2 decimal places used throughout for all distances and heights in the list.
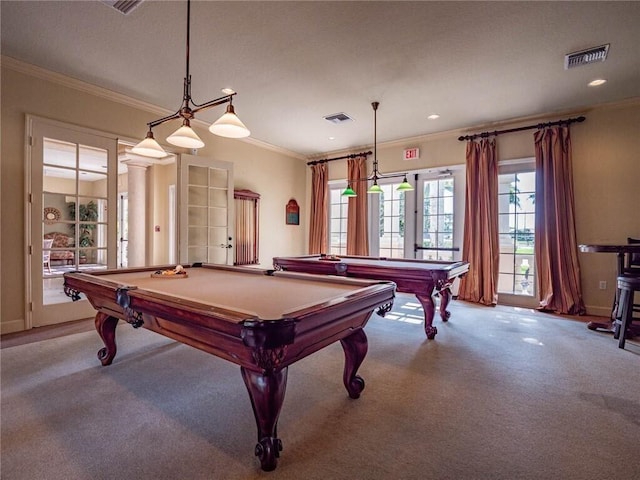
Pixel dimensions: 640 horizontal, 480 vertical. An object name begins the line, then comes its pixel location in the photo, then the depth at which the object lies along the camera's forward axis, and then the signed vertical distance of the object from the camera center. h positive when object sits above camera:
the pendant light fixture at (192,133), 2.00 +0.72
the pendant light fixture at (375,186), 3.97 +0.68
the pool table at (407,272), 2.85 -0.36
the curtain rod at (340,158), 5.85 +1.58
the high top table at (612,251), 2.94 -0.15
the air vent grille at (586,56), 2.76 +1.69
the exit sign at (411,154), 5.34 +1.46
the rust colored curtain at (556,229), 4.08 +0.12
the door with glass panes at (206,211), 4.39 +0.39
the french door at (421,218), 5.12 +0.33
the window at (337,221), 6.32 +0.32
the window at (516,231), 4.53 +0.10
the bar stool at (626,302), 2.79 -0.60
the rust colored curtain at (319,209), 6.32 +0.56
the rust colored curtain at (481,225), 4.59 +0.18
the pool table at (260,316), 1.21 -0.37
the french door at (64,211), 3.29 +0.29
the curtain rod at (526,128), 4.11 +1.58
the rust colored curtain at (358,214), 5.78 +0.43
